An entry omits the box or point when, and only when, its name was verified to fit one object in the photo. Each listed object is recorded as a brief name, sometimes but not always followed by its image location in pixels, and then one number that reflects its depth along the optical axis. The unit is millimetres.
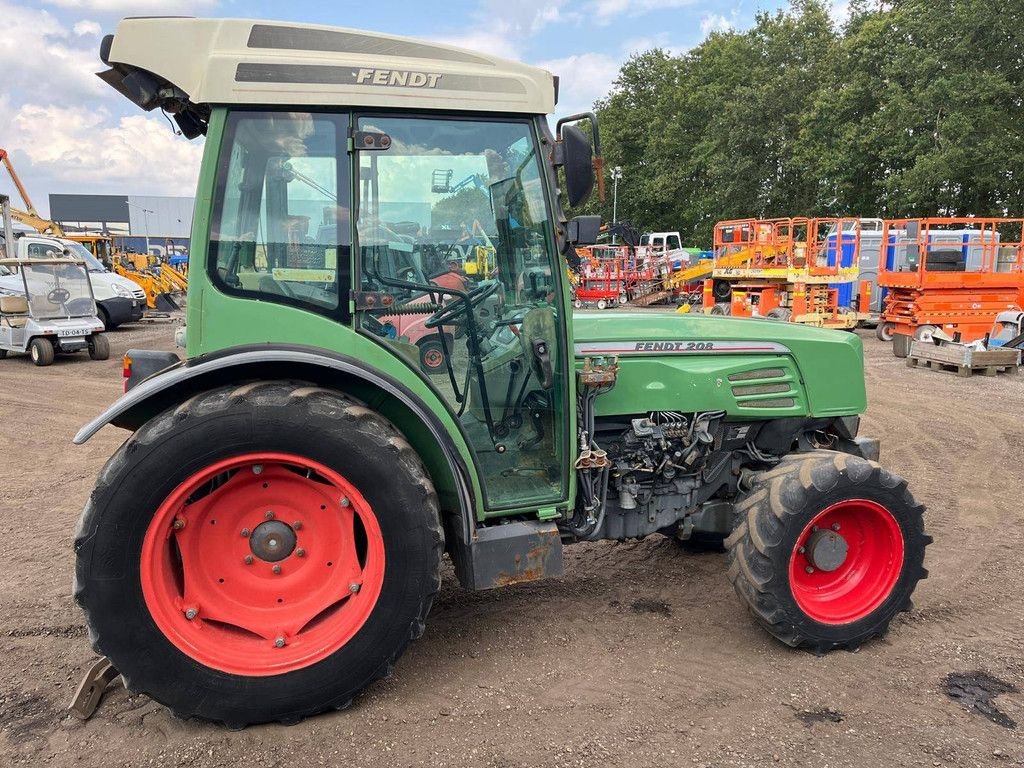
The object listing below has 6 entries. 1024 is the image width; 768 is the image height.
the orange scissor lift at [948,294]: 13577
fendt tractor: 2650
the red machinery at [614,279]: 25922
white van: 16031
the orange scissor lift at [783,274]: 16438
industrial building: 63862
